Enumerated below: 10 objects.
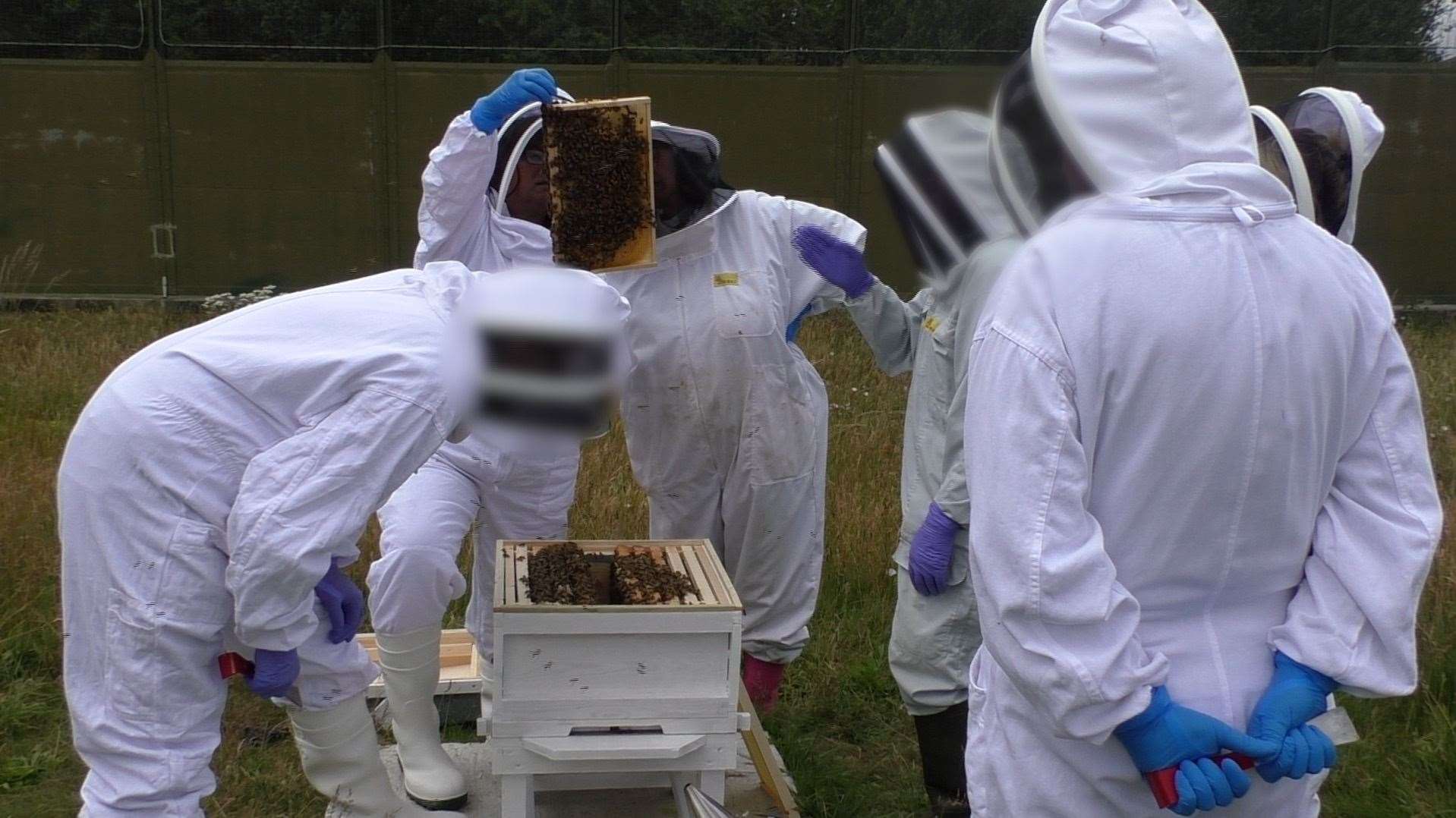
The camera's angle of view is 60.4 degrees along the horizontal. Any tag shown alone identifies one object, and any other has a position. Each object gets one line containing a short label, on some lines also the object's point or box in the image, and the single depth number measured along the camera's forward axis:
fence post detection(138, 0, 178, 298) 10.45
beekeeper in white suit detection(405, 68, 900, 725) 3.61
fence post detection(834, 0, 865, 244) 10.56
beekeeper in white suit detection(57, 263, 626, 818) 2.34
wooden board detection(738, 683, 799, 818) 3.42
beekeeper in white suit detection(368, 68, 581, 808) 3.32
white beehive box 2.83
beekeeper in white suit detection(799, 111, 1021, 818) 2.91
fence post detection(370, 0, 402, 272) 10.44
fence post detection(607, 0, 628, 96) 10.50
